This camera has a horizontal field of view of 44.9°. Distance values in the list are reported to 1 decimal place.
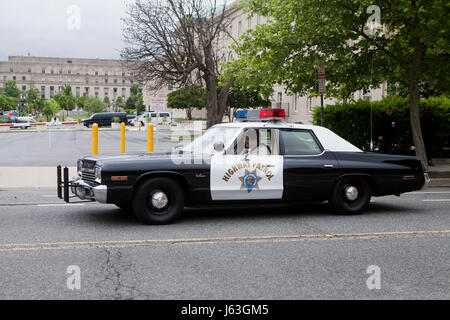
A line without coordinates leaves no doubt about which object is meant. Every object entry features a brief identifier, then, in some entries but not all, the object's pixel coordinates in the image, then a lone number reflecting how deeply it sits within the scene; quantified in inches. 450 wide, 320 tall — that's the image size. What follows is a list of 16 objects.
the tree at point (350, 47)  569.6
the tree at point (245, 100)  2108.8
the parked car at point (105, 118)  2664.9
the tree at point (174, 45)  1331.2
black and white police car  305.1
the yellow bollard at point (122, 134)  801.4
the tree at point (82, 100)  5905.5
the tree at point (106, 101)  6162.4
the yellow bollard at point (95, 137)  766.7
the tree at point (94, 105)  5265.8
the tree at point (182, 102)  1702.8
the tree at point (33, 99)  5027.1
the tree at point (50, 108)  4202.5
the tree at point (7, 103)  5305.1
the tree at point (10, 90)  5821.9
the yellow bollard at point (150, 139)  747.4
